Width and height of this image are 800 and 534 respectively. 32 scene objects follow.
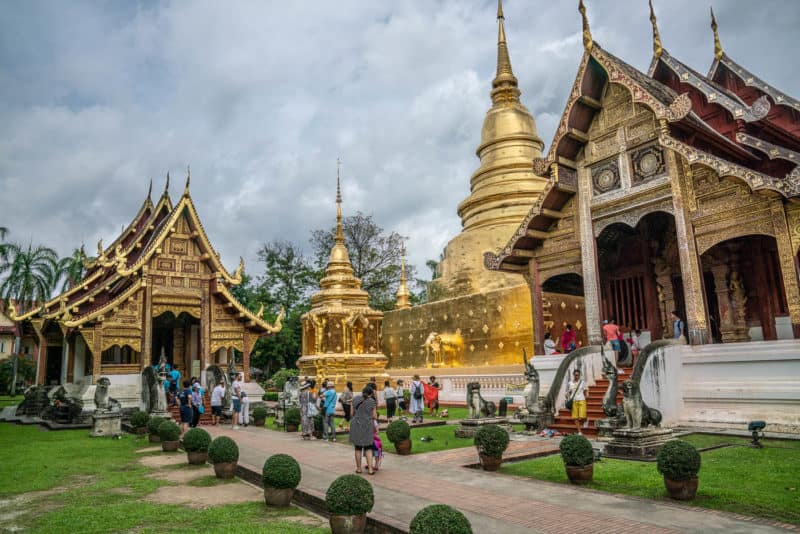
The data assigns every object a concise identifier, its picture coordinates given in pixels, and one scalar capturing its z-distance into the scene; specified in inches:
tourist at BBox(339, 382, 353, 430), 584.6
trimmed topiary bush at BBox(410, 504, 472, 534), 165.5
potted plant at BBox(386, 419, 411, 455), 424.8
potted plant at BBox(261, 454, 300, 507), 283.0
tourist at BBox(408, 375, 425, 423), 624.7
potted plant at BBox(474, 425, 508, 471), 348.5
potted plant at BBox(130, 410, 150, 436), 632.4
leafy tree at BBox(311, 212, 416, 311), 1664.6
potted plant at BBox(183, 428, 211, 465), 418.6
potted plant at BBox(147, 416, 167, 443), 547.4
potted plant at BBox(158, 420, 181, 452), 493.4
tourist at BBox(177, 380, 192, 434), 589.3
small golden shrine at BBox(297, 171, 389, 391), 951.0
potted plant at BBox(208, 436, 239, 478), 359.9
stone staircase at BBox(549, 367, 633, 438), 471.2
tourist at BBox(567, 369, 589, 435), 463.5
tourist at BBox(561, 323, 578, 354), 631.4
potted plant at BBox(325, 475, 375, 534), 228.4
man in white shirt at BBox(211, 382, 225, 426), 686.5
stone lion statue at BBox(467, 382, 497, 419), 500.1
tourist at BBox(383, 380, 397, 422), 664.4
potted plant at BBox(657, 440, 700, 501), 257.9
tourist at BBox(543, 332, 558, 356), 644.7
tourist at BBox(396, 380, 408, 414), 741.9
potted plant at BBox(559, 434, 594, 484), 301.7
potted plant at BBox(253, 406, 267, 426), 694.5
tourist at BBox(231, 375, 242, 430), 668.7
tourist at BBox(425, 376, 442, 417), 757.9
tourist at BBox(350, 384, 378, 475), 342.0
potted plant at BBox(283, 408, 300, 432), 627.8
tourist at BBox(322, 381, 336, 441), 527.8
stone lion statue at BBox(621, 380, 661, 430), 371.2
